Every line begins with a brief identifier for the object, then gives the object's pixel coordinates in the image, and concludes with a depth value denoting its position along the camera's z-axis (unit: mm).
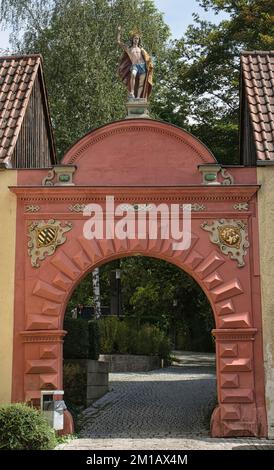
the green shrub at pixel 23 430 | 11477
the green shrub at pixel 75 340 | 18281
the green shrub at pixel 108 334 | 27734
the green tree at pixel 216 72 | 26125
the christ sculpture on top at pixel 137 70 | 16359
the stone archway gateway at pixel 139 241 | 14570
